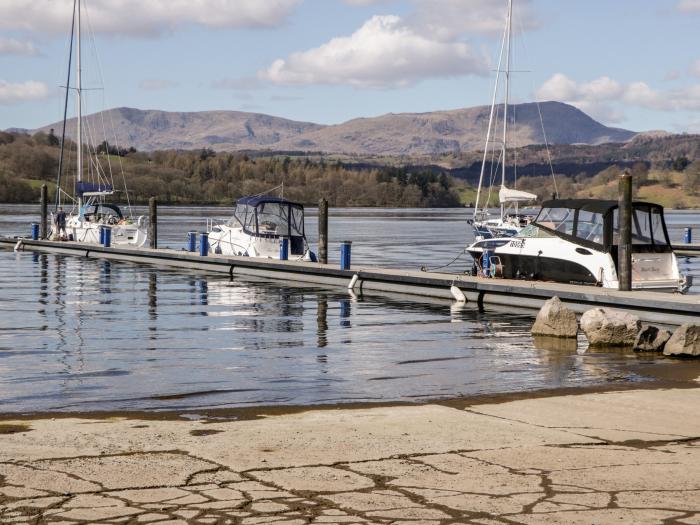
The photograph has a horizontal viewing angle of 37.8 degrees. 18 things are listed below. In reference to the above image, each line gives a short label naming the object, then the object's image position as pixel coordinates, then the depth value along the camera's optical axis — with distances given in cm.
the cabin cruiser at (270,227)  4316
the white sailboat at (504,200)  6035
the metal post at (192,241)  4761
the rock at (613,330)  1880
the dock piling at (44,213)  6006
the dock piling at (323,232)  3825
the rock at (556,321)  2014
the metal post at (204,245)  4225
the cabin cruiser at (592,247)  2702
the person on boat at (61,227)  5881
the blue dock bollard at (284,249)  4031
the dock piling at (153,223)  4925
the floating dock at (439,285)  2327
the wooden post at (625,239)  2520
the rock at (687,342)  1716
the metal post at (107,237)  5069
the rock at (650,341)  1795
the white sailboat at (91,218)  5588
